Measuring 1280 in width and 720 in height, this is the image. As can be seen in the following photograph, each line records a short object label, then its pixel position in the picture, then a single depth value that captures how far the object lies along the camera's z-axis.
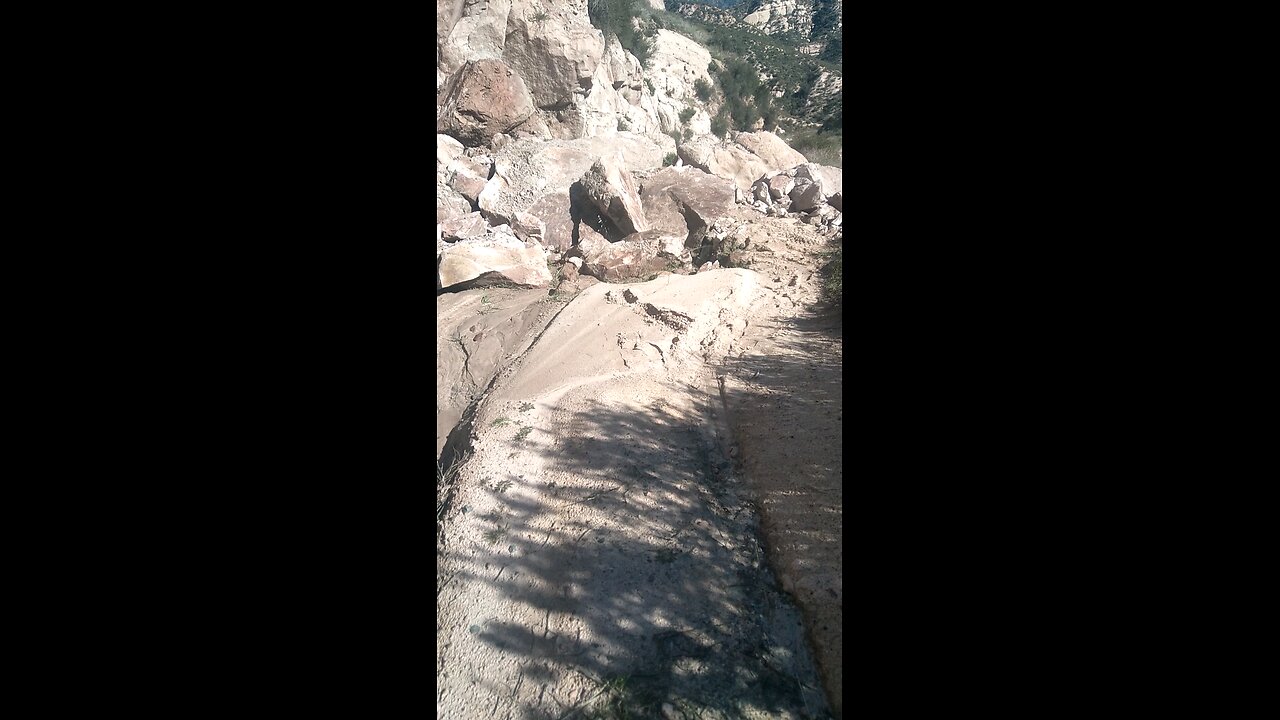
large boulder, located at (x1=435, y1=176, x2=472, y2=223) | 10.73
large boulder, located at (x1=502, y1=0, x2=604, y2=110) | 15.72
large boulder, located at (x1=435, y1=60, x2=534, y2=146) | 13.47
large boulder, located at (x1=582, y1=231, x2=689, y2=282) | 8.88
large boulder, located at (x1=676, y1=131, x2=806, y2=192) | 12.88
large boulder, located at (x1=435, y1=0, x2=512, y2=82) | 15.50
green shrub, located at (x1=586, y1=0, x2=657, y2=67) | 21.42
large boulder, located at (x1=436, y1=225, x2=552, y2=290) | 8.62
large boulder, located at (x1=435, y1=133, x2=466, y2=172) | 12.01
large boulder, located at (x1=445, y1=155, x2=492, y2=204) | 11.55
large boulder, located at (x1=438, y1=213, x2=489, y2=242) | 10.45
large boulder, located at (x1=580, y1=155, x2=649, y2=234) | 10.32
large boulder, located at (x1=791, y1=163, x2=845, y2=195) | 11.20
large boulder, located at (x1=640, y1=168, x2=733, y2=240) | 10.37
